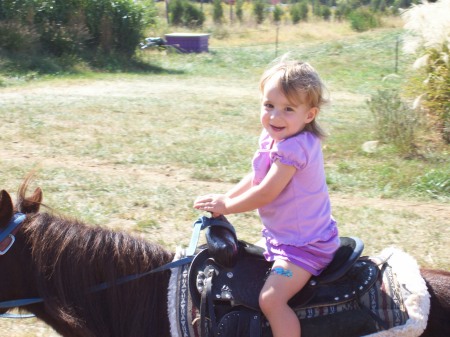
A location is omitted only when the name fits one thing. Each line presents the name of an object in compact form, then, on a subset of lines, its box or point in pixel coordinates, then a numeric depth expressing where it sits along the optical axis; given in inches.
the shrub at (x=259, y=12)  1684.8
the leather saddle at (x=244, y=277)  104.2
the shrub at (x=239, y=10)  1679.3
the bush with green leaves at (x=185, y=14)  1528.1
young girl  105.0
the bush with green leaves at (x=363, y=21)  1453.0
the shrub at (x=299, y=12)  1759.4
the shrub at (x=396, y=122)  382.6
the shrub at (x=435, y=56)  405.1
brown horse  105.3
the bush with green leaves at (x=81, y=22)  800.5
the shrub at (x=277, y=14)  1708.7
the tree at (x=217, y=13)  1611.7
